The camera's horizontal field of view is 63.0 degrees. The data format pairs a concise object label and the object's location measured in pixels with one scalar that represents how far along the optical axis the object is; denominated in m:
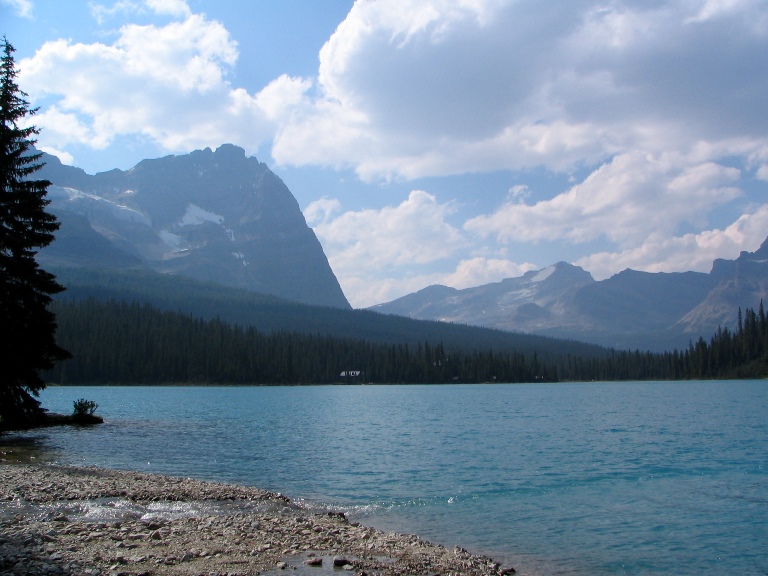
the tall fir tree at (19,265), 39.34
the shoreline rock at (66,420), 53.22
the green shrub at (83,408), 59.09
